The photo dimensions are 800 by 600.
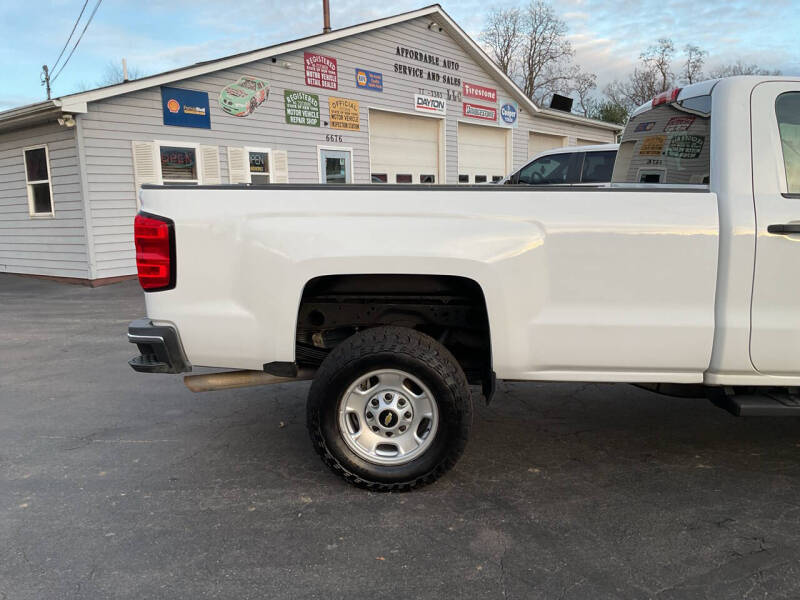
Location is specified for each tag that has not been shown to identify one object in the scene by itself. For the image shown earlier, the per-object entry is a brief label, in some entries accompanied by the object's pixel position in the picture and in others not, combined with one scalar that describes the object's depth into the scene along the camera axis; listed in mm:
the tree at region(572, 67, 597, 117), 46031
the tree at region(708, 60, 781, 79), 35819
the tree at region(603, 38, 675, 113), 46750
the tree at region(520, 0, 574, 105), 44688
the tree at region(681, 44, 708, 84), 47438
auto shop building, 11766
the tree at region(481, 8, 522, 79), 44562
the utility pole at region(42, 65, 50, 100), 32962
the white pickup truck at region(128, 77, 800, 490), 3133
